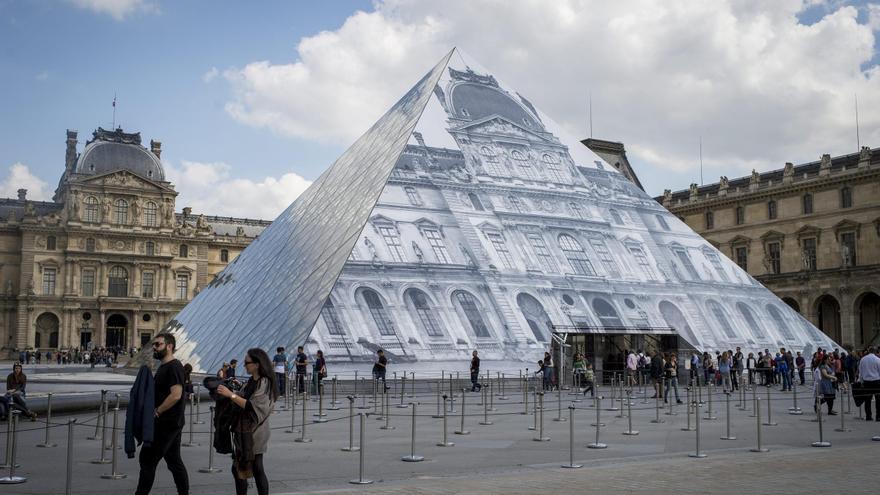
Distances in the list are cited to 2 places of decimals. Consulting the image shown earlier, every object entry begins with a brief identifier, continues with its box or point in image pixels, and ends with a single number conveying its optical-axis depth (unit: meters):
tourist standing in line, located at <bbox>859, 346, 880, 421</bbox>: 14.09
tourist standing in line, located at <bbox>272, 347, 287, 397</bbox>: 17.14
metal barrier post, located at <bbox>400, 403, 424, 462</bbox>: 9.31
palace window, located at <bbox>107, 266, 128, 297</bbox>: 70.94
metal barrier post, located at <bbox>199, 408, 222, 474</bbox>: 8.65
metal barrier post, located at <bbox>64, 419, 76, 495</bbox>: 6.93
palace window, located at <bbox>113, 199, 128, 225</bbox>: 70.94
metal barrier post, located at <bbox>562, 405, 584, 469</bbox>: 8.81
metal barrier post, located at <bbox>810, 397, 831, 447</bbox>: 10.81
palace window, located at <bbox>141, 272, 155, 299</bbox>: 72.38
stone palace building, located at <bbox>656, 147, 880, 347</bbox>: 48.34
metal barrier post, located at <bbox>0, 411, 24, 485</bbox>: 7.80
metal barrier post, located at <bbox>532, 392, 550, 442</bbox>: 11.25
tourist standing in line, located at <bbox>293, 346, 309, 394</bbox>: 17.12
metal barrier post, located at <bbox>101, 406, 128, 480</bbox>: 8.16
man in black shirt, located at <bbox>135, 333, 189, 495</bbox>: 6.49
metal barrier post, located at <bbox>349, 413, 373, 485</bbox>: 7.79
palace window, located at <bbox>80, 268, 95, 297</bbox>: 69.81
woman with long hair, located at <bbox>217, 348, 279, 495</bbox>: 6.19
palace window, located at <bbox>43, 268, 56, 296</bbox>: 68.38
